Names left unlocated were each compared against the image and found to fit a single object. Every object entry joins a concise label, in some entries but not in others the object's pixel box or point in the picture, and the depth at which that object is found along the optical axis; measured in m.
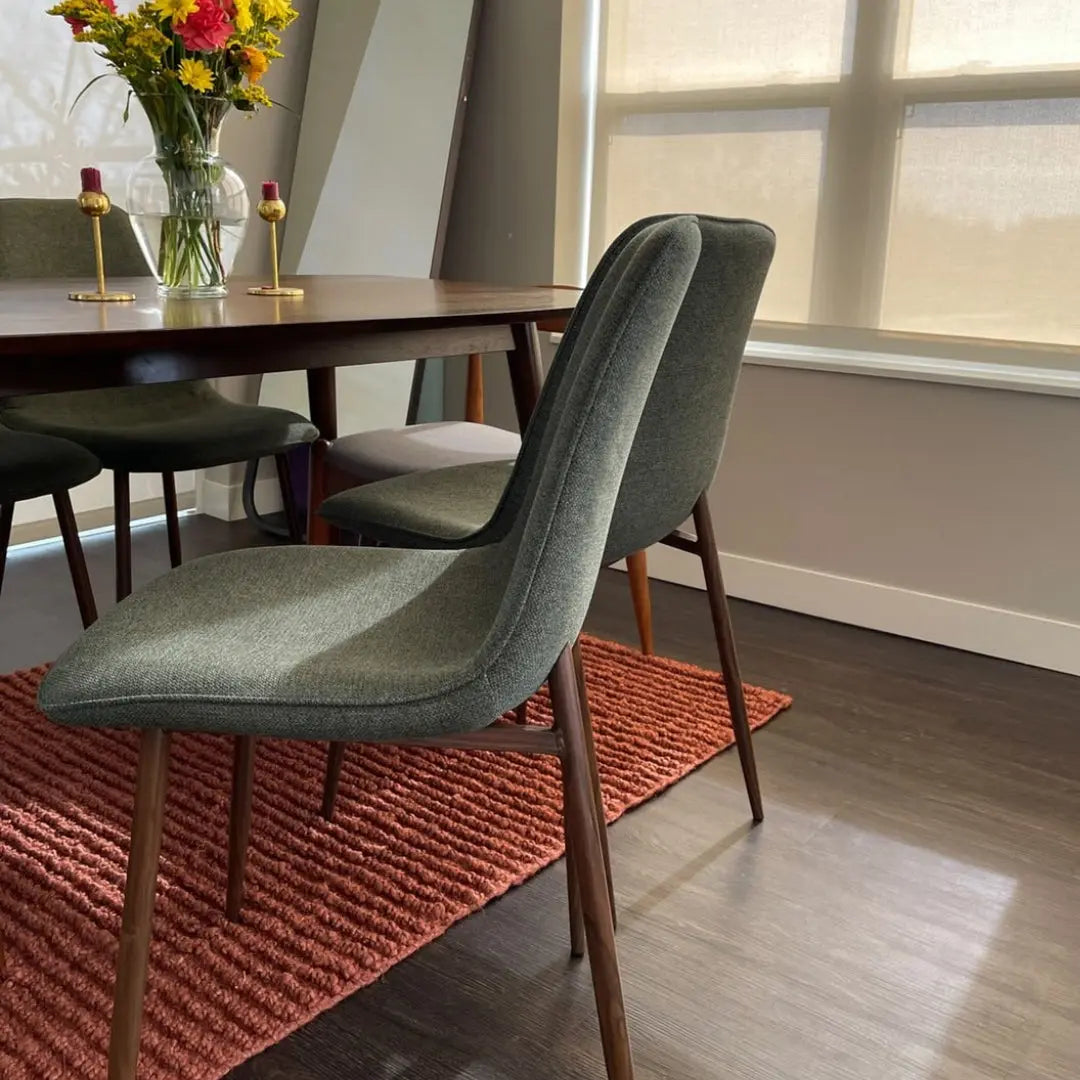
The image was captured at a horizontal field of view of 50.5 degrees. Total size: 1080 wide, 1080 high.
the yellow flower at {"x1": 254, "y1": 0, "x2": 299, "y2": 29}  1.52
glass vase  1.51
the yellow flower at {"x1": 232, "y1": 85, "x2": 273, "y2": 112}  1.55
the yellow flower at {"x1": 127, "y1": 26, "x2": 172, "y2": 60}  1.43
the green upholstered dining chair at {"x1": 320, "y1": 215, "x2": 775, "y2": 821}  1.27
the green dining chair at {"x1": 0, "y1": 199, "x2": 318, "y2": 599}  2.07
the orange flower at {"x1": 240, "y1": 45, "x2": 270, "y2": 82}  1.51
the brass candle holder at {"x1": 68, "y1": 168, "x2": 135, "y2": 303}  1.42
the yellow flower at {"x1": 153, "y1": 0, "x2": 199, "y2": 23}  1.39
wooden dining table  1.10
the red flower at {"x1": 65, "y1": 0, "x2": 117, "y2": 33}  1.48
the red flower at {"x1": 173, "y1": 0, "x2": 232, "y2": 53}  1.41
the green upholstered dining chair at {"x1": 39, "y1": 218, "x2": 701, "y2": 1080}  0.85
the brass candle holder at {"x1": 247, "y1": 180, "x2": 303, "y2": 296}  1.64
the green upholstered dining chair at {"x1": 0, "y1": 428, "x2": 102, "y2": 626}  1.83
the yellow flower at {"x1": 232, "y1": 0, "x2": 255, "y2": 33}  1.46
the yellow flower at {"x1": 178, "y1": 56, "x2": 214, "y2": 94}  1.45
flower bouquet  1.44
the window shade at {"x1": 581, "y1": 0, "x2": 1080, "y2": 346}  2.31
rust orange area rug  1.26
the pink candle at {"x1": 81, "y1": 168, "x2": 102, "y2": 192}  1.42
